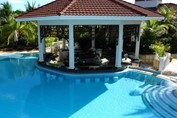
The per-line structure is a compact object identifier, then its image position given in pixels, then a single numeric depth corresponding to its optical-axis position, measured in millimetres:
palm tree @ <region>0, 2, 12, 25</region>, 19708
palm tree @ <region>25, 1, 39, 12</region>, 20972
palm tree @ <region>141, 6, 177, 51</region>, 14328
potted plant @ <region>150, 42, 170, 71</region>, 10896
